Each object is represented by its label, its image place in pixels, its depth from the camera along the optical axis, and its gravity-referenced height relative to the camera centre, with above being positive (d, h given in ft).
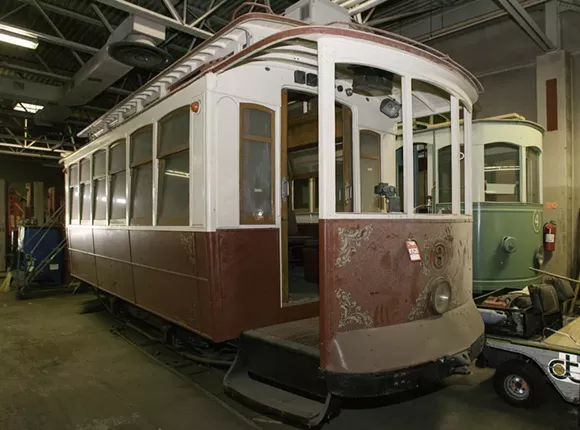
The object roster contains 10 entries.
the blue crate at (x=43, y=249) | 32.53 -1.93
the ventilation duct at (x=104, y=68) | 18.67 +8.48
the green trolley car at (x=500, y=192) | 17.34 +1.38
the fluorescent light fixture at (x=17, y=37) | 20.04 +9.44
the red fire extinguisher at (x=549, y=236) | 21.86 -0.73
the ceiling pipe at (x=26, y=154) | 45.70 +7.90
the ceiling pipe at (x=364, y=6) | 17.30 +9.16
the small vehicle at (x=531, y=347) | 11.15 -3.52
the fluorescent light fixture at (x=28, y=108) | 34.52 +9.93
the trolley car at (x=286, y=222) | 8.35 +0.05
